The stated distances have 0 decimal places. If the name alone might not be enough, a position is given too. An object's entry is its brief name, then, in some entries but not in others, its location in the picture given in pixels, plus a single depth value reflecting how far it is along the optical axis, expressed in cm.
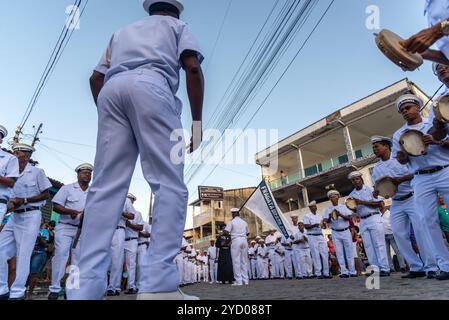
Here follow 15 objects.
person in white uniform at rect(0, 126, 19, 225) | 390
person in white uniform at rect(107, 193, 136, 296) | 633
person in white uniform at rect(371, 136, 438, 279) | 419
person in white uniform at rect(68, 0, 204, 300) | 164
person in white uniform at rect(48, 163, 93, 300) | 492
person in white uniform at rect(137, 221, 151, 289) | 895
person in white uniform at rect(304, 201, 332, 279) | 962
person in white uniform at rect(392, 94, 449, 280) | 359
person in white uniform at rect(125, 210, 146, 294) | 754
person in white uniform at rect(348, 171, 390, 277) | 620
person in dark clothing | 1206
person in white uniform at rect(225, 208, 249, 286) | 853
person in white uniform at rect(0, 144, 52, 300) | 401
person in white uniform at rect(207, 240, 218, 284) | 1739
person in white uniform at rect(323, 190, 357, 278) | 773
